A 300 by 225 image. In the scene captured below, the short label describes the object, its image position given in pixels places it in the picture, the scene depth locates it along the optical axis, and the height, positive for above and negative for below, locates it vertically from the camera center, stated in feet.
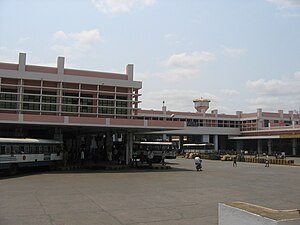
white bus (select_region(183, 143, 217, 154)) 201.92 -0.05
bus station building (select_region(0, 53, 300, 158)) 85.40 +12.36
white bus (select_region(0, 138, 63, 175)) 70.28 -1.62
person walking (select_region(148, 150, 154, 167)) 101.58 -3.11
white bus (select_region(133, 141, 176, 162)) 128.88 -0.24
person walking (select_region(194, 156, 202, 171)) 90.74 -3.84
